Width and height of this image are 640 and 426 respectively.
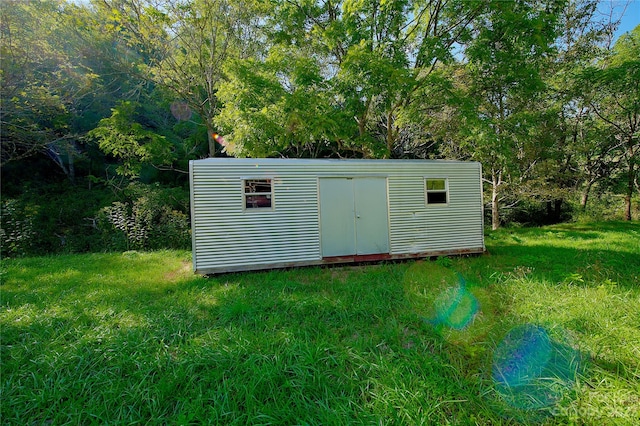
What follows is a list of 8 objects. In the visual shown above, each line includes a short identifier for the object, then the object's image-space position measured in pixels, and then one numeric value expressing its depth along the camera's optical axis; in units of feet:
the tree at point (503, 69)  23.43
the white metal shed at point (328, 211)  17.65
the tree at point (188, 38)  27.45
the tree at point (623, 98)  29.07
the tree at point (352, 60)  23.91
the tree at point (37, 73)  21.62
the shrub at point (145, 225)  28.22
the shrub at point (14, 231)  25.49
